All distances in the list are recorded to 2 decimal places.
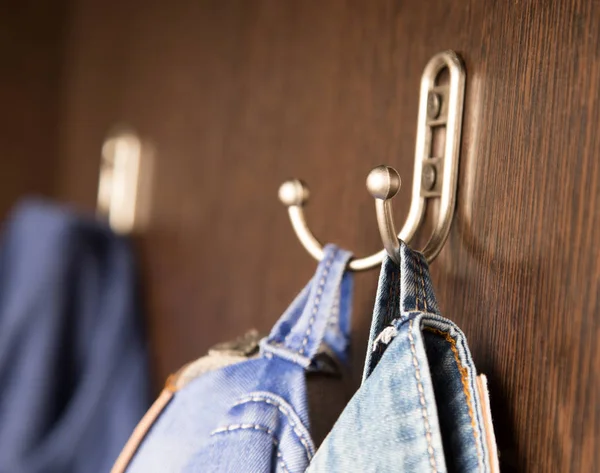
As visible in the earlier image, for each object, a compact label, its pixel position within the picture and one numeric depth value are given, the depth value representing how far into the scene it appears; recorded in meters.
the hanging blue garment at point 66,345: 0.57
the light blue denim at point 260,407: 0.26
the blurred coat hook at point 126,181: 0.62
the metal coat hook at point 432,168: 0.28
